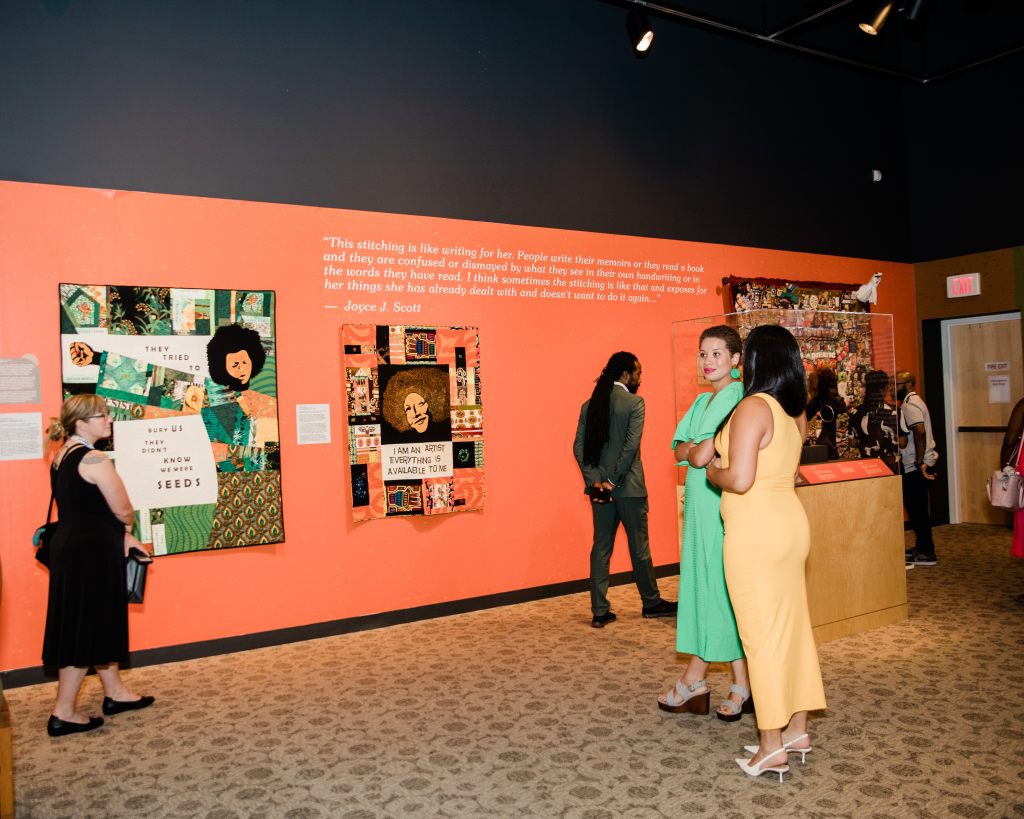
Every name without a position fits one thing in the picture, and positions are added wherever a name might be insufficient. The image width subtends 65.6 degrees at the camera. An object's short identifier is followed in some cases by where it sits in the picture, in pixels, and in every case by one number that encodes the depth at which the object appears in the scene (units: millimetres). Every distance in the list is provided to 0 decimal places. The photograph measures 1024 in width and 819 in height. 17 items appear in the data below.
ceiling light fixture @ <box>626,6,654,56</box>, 6209
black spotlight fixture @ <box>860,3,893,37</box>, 6420
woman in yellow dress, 2846
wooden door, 8094
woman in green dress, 3510
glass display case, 4613
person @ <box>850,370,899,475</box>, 4895
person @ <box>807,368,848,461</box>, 4699
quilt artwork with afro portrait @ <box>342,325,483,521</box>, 5305
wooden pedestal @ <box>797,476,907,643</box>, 4607
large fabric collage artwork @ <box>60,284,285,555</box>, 4559
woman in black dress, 3656
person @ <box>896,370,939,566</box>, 6699
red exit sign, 8156
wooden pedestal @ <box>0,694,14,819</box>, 1822
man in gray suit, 5121
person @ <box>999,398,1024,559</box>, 5387
